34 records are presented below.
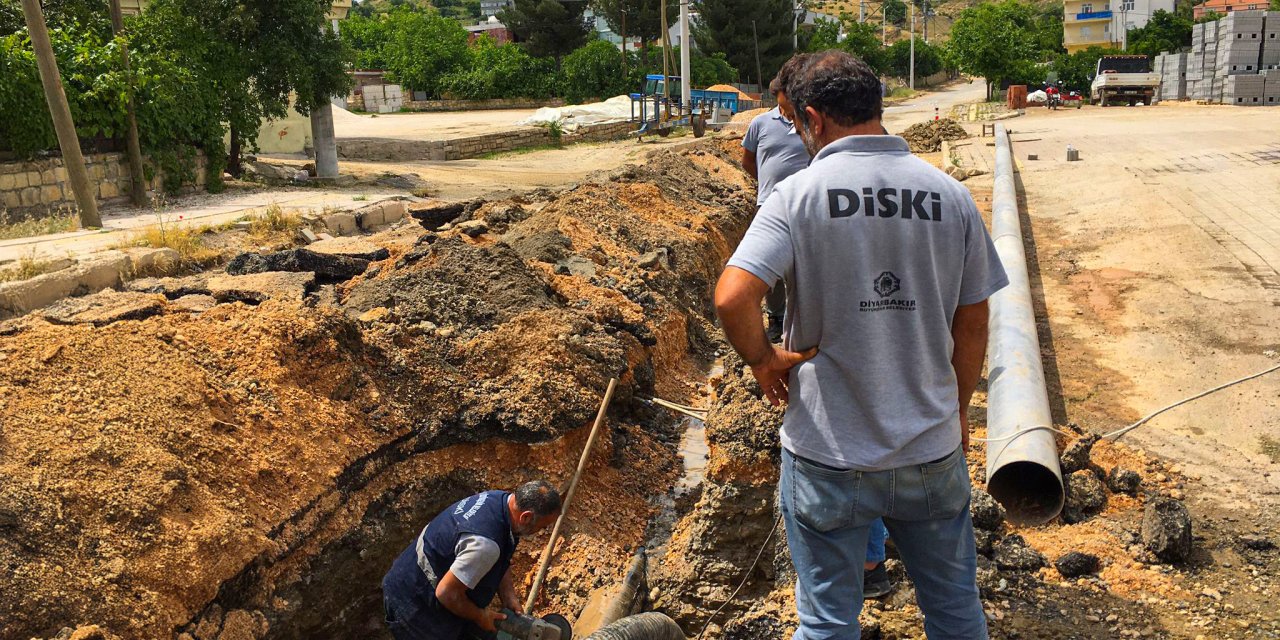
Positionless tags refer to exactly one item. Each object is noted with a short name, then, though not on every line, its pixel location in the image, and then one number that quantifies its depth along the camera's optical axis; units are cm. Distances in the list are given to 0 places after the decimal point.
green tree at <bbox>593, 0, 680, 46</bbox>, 4450
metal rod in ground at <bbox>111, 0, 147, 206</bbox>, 1254
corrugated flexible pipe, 382
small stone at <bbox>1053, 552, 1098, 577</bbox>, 389
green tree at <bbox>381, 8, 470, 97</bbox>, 4209
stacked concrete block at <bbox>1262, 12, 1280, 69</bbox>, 3098
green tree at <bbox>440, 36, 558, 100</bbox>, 4109
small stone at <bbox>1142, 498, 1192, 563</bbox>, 391
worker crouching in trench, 379
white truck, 3350
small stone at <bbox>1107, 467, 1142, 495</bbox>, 453
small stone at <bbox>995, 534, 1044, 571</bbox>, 398
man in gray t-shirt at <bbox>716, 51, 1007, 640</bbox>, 232
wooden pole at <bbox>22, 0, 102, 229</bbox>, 970
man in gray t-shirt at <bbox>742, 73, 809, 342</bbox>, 586
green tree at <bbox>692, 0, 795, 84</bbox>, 4688
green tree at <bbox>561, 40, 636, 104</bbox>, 4006
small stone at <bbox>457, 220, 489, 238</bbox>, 888
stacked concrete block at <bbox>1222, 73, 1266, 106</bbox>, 3014
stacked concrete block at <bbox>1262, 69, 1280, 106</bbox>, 3006
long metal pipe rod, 404
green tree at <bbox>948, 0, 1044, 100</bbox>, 4319
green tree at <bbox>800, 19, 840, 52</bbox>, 5316
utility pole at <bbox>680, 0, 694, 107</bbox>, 2708
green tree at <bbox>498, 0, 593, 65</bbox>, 4518
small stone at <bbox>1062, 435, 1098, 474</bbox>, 460
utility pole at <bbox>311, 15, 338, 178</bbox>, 1648
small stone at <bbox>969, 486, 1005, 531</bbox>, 421
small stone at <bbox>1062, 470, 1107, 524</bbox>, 439
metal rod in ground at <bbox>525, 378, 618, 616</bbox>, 443
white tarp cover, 2733
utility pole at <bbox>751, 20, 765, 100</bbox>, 4662
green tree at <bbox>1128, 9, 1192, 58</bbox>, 5334
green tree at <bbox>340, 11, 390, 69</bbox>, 4872
